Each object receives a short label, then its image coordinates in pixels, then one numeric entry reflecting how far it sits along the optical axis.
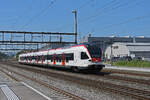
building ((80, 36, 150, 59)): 102.56
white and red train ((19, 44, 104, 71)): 20.81
